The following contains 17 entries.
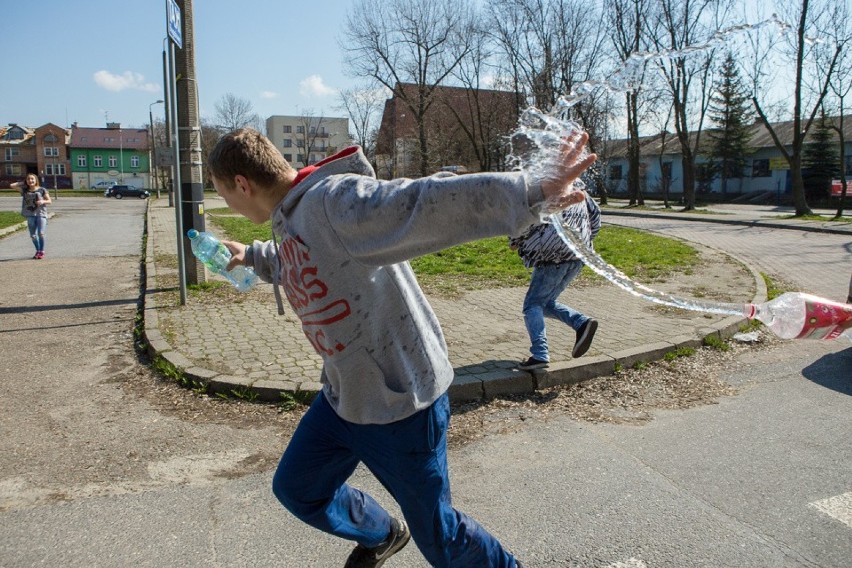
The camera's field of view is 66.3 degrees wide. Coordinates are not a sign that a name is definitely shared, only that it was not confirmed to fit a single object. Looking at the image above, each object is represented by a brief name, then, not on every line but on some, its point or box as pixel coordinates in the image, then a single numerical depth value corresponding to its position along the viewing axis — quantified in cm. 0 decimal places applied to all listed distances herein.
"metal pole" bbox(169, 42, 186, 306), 829
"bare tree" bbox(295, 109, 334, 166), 7817
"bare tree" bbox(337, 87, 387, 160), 5769
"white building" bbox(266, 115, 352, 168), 9944
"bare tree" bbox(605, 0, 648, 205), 2062
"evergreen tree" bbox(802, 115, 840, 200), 4631
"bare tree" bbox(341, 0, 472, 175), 4659
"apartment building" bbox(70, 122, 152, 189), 10194
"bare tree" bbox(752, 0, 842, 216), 2380
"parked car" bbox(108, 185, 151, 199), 6250
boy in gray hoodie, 179
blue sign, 793
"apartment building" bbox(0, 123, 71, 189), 10238
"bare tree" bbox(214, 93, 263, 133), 6962
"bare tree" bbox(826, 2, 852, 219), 2361
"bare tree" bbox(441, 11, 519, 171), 4575
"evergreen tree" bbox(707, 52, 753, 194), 5134
